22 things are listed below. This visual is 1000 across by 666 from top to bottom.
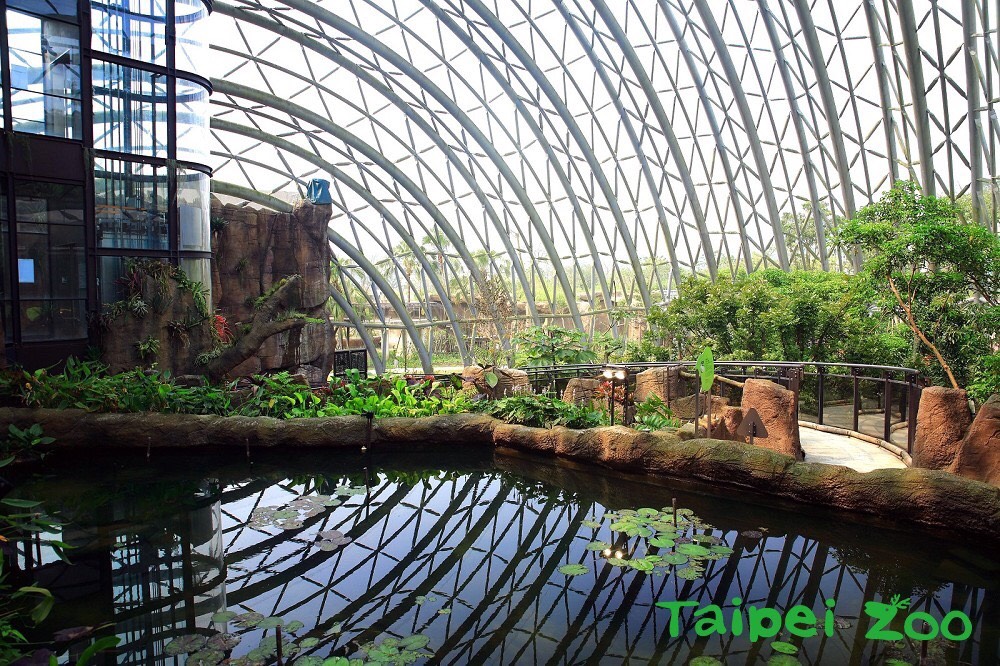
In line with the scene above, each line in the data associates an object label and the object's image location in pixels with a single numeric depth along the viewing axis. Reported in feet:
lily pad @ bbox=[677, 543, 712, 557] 22.62
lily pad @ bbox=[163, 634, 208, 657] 17.11
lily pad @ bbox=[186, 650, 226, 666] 16.44
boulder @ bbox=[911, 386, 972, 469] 28.53
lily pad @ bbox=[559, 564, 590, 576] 21.88
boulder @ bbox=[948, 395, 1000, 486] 25.81
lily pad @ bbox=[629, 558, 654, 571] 21.76
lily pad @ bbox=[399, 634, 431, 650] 17.11
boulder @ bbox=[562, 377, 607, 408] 42.57
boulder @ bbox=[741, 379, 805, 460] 32.32
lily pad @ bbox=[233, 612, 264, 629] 18.44
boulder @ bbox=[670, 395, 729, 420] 42.27
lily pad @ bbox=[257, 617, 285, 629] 18.24
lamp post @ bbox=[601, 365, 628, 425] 37.86
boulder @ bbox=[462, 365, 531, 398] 44.72
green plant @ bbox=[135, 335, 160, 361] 51.29
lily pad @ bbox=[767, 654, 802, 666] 16.22
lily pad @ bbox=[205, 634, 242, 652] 17.23
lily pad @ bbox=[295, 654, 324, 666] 16.26
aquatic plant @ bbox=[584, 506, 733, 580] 22.03
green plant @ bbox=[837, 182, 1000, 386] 37.22
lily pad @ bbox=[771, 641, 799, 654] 16.81
